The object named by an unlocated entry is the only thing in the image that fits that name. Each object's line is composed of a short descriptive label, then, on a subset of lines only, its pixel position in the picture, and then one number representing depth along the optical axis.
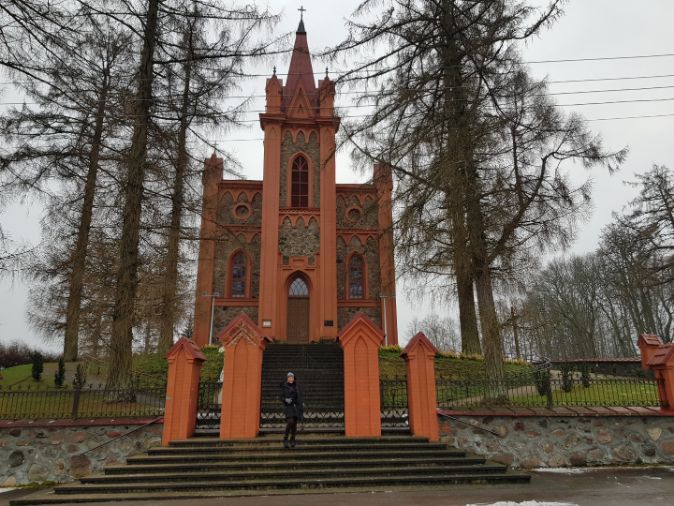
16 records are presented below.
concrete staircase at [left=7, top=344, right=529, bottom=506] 7.01
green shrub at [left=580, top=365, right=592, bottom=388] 11.20
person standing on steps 8.13
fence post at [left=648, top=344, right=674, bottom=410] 9.39
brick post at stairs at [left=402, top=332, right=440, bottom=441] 9.03
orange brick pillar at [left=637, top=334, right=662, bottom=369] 13.15
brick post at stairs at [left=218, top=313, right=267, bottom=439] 8.87
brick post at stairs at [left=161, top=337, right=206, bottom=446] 8.77
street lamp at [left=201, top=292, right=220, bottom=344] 21.96
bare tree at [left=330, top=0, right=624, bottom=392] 10.20
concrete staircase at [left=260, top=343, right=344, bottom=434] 9.94
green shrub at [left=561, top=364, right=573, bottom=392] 11.15
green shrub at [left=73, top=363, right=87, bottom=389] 8.91
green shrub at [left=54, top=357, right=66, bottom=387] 13.48
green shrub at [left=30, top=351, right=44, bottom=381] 14.76
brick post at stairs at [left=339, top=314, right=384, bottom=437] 8.98
